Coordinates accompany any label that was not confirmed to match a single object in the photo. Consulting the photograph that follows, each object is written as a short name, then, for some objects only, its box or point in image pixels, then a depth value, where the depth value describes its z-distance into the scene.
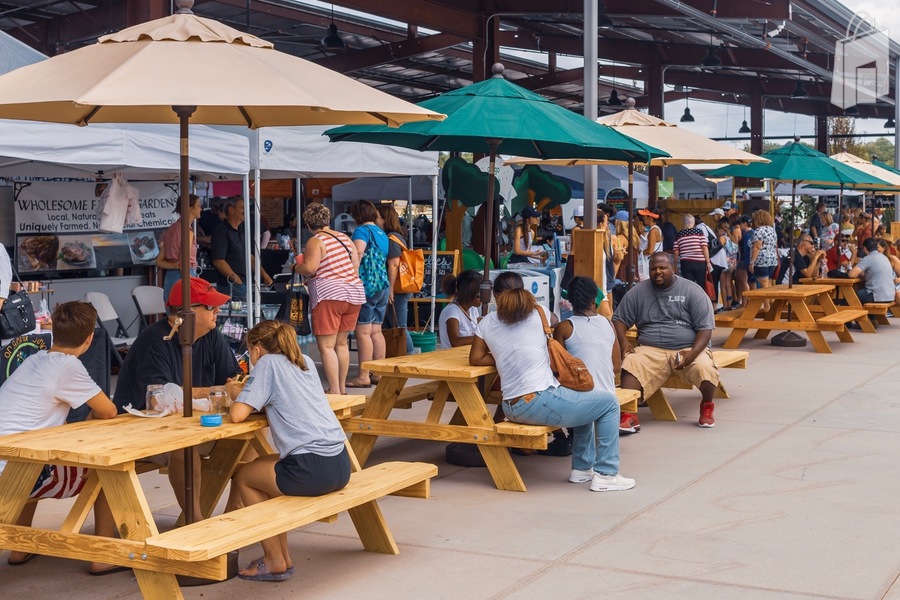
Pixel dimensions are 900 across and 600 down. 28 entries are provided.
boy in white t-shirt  4.65
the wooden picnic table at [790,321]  12.77
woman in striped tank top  8.73
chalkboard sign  13.13
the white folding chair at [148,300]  10.96
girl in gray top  4.64
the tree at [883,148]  63.38
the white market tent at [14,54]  7.27
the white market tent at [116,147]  7.19
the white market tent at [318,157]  9.76
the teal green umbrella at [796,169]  13.14
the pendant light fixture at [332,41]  18.03
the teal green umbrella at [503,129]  6.79
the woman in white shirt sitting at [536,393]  6.26
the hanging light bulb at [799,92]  29.39
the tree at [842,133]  49.06
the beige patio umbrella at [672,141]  9.85
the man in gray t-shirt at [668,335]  8.23
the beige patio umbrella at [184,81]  4.27
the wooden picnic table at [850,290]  14.80
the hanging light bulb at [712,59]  21.66
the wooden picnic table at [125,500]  4.00
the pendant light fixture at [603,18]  17.71
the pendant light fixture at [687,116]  34.59
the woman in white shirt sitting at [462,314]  7.68
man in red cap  5.09
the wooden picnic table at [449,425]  6.28
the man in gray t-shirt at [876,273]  14.95
